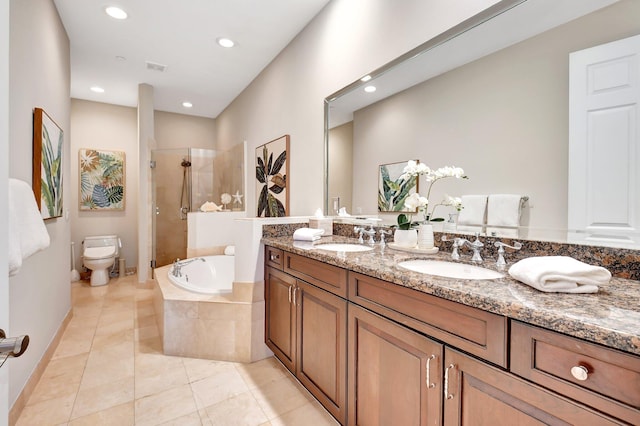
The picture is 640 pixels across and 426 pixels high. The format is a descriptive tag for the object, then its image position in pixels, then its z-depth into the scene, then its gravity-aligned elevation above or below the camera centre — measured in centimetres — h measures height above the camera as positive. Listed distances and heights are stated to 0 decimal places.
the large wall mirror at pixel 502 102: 112 +53
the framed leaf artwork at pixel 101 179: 442 +48
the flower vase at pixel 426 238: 154 -13
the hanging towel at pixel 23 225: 105 -6
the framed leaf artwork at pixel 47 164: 193 +34
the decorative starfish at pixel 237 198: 415 +19
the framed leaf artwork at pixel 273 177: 301 +38
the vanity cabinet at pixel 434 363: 63 -44
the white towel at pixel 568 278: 82 -18
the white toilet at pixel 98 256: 394 -61
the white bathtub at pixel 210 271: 315 -67
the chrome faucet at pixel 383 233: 175 -13
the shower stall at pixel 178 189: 407 +31
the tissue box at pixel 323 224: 227 -9
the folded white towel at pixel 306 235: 197 -15
